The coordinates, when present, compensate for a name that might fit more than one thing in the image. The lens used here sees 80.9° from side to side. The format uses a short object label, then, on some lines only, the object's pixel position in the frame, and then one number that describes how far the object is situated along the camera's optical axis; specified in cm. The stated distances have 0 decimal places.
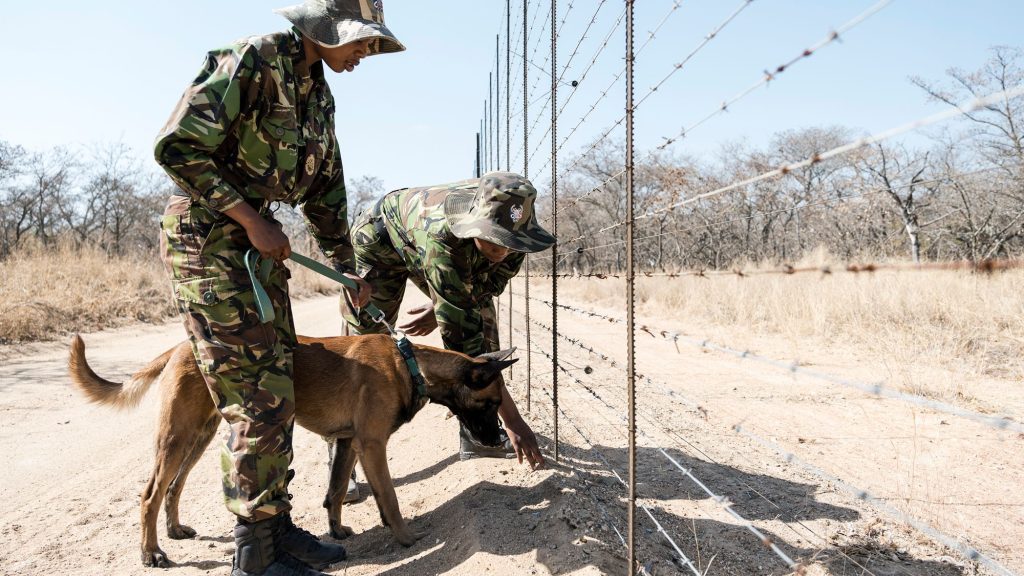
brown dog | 299
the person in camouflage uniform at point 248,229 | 226
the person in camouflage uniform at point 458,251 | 341
